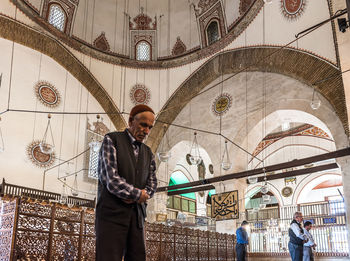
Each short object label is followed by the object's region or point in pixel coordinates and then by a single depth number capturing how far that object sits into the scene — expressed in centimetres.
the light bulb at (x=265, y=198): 900
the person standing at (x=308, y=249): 600
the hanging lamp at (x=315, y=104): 642
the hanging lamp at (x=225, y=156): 1023
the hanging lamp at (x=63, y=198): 851
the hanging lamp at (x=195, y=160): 849
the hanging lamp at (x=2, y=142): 842
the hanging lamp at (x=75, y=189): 961
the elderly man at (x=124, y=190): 155
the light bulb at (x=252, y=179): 878
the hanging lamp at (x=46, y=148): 816
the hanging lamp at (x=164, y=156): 773
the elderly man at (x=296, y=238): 535
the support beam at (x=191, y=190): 1150
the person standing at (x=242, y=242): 677
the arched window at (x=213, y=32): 1104
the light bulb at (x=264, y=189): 849
